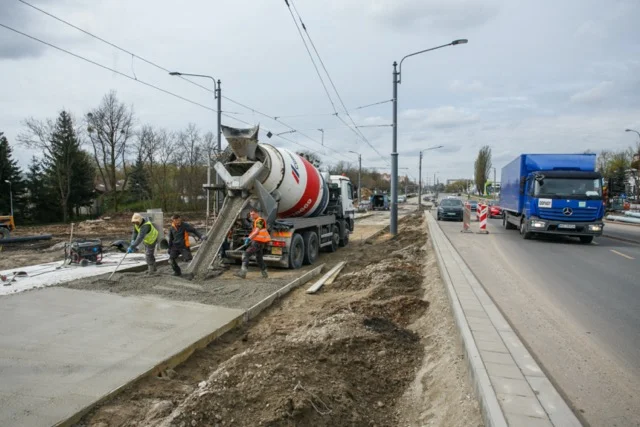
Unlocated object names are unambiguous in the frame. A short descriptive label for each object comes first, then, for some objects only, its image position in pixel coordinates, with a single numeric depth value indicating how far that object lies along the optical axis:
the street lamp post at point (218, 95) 16.59
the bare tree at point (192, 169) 44.59
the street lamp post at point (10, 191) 36.19
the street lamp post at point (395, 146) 18.41
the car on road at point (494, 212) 35.28
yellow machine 16.75
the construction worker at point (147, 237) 8.74
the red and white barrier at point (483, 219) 19.03
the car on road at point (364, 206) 52.52
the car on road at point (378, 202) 58.19
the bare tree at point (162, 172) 43.97
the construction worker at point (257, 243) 9.54
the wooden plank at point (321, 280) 8.24
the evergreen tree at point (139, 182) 48.16
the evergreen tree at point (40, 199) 39.12
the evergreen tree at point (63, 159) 39.75
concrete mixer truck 10.06
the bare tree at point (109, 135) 41.38
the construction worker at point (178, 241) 9.02
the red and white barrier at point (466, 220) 19.33
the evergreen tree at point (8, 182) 35.88
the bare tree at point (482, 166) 113.33
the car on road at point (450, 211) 28.60
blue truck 14.30
